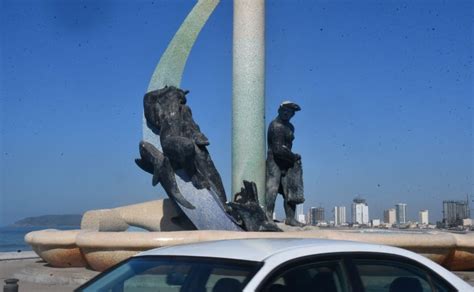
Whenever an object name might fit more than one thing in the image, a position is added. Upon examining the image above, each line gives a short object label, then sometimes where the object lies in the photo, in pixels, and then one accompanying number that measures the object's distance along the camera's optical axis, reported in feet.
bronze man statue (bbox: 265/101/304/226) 46.96
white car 11.71
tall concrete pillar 46.32
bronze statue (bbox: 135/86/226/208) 43.39
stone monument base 34.73
